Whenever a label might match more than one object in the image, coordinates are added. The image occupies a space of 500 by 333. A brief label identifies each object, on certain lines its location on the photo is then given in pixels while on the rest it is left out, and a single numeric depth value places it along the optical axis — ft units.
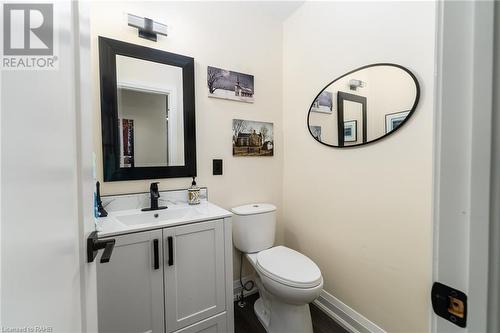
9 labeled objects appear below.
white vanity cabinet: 3.51
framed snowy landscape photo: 5.71
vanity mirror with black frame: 4.61
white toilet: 4.13
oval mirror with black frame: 4.06
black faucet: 4.85
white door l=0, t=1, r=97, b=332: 1.02
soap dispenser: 5.30
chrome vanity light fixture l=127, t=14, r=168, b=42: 4.67
